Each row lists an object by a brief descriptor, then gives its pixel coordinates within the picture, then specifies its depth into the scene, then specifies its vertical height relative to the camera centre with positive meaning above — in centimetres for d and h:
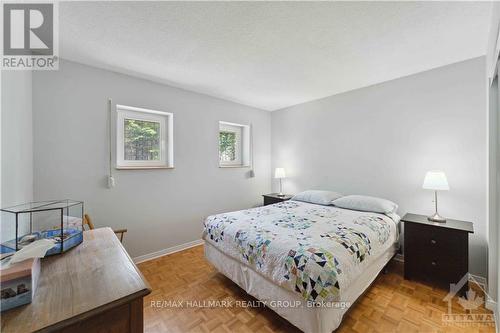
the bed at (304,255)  135 -73
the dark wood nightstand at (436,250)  193 -87
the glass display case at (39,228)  96 -36
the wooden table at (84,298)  61 -46
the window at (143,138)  261 +39
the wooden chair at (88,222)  207 -58
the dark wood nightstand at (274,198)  368 -60
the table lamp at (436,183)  214 -19
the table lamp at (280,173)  393 -15
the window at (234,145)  377 +43
